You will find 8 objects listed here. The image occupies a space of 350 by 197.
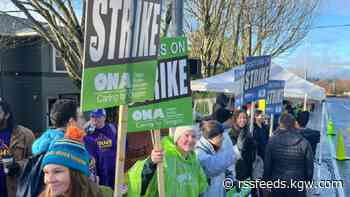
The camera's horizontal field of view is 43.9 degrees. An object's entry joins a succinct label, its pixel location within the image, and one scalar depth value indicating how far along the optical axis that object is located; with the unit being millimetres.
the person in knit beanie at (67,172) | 2324
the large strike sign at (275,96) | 9086
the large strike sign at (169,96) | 3400
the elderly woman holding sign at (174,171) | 3434
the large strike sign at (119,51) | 2793
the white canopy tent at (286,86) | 13047
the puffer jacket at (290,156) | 5633
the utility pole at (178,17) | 7023
